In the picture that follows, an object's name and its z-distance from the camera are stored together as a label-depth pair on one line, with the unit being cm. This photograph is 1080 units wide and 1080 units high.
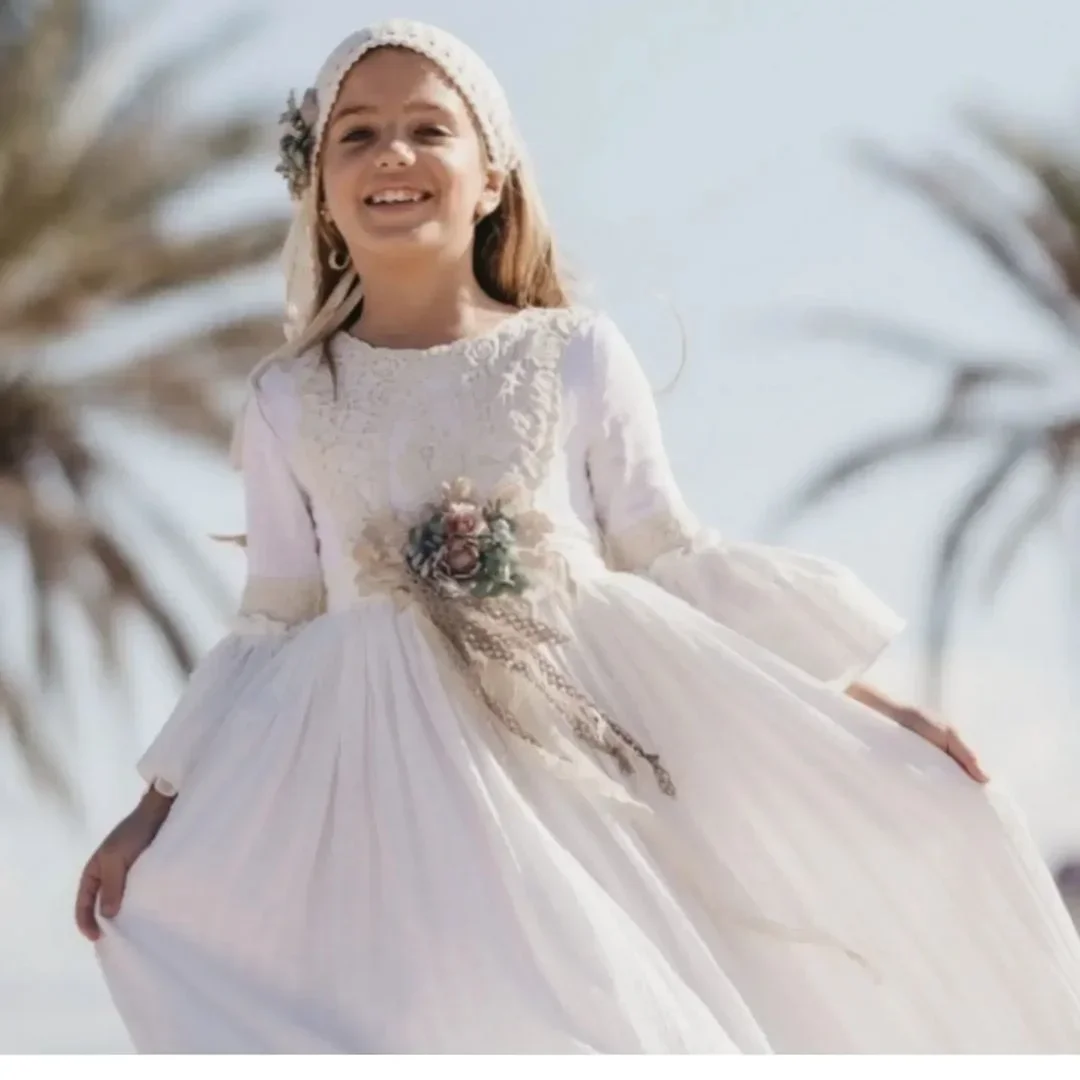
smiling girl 395
